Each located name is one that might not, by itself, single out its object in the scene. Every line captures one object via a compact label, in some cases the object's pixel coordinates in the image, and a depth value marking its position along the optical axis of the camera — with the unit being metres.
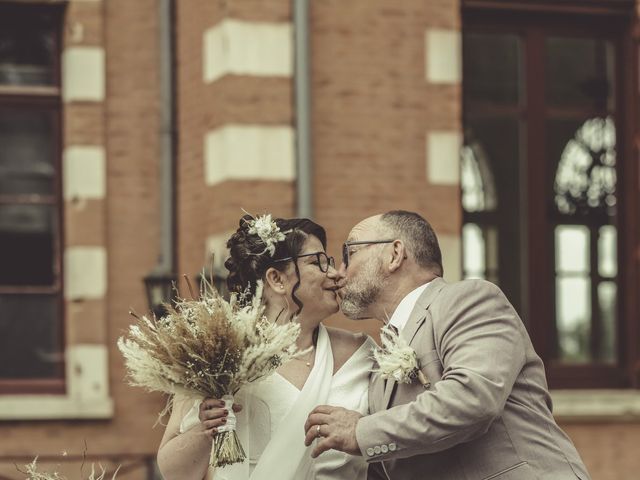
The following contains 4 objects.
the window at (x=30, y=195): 14.44
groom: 6.36
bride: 7.32
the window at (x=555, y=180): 14.68
